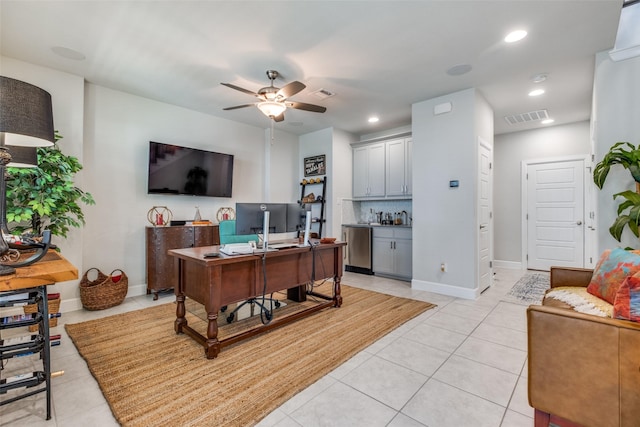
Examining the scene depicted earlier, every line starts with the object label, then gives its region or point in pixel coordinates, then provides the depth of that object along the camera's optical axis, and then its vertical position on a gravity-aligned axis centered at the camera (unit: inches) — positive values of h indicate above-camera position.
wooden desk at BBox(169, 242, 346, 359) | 87.0 -22.7
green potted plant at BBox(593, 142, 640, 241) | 93.0 +13.3
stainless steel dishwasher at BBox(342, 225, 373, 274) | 205.8 -25.7
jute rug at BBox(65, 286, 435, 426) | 65.4 -44.4
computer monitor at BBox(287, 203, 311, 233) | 113.1 -1.4
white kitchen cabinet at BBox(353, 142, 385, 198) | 210.4 +33.1
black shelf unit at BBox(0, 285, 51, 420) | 60.3 -28.8
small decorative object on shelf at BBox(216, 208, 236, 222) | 187.0 -0.6
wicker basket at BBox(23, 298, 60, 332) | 109.7 -38.0
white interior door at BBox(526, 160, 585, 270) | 199.0 +0.7
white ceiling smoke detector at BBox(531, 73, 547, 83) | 132.3 +64.6
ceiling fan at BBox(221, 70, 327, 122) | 112.3 +47.6
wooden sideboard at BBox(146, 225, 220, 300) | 145.4 -19.1
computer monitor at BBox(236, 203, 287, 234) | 99.7 -1.3
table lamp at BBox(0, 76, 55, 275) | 53.2 +17.9
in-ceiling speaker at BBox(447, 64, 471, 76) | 124.2 +64.5
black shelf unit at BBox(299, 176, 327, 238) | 214.8 +8.9
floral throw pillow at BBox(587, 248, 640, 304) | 71.0 -14.9
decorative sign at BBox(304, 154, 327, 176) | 217.9 +37.7
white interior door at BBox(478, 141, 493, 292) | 154.1 -0.2
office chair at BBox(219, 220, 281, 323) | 121.3 -9.4
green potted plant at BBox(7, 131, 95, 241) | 105.1 +7.0
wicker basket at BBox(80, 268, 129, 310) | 127.4 -35.5
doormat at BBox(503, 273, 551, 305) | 145.3 -42.5
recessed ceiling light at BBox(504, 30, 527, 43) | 100.9 +64.3
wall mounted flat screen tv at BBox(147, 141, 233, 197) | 154.6 +24.4
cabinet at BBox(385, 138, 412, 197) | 195.8 +32.8
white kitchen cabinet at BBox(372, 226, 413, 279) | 186.7 -25.5
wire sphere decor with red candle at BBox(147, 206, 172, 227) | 158.7 -1.9
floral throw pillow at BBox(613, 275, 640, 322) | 48.8 -14.9
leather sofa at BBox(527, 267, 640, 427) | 47.6 -27.3
